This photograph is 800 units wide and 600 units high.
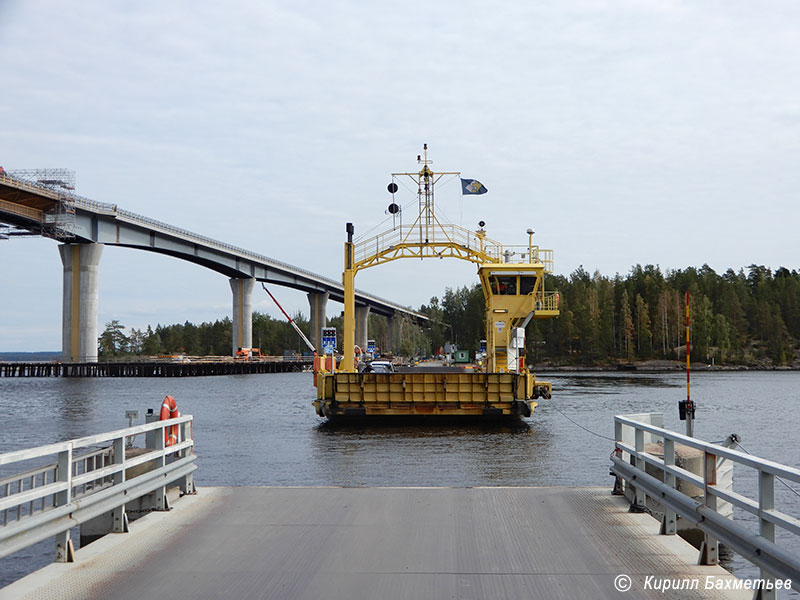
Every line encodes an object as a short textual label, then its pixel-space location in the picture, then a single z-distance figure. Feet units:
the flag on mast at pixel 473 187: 122.52
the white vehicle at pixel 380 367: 137.39
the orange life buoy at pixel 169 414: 37.11
